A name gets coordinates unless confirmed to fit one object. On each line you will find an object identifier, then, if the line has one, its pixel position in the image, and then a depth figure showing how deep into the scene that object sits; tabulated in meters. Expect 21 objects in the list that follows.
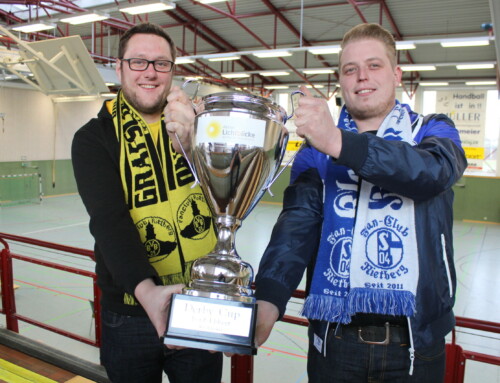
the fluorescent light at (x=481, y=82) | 14.15
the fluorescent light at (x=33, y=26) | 10.07
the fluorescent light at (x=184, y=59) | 11.76
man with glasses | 1.33
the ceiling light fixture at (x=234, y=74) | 14.39
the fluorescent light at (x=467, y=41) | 8.20
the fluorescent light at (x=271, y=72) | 14.68
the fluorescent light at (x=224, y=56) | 10.80
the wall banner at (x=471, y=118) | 15.07
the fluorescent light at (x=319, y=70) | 13.65
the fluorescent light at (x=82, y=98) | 6.86
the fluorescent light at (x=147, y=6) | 7.87
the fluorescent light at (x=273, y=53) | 10.09
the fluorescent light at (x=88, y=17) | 9.00
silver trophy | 0.94
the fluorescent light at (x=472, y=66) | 11.84
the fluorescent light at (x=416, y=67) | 11.07
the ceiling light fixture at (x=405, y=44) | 9.19
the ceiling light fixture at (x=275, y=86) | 18.39
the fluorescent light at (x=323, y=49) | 9.10
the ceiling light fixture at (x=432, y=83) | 14.95
